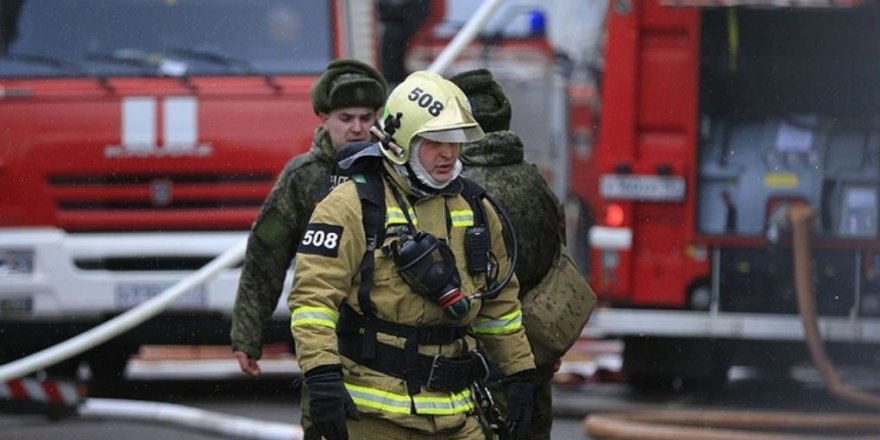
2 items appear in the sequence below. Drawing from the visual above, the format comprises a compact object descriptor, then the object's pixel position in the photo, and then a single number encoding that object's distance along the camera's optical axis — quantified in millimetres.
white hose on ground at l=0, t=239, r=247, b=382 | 19297
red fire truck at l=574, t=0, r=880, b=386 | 21984
